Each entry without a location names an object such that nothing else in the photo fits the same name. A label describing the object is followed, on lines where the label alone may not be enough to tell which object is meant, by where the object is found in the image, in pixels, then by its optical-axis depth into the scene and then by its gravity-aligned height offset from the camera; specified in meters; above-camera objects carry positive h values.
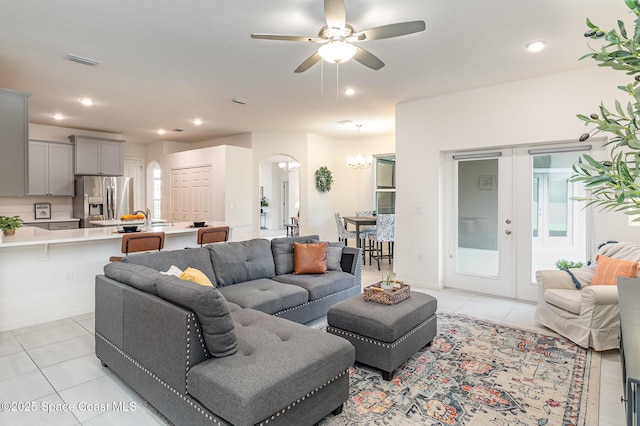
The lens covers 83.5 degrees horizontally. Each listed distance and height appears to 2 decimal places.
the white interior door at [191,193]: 7.88 +0.37
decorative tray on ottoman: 3.01 -0.74
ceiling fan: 2.33 +1.22
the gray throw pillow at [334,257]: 4.42 -0.60
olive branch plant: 1.04 +0.23
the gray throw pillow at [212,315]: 1.93 -0.57
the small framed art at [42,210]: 7.11 +0.00
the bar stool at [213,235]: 4.78 -0.35
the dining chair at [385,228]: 6.63 -0.36
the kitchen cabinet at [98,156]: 7.21 +1.12
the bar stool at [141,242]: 3.91 -0.37
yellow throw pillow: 2.65 -0.51
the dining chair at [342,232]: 7.38 -0.48
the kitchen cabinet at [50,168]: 6.77 +0.82
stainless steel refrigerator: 7.09 +0.24
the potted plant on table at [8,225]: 3.83 -0.16
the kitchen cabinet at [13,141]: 3.90 +0.76
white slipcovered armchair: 3.05 -0.88
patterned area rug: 2.22 -1.28
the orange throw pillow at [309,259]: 4.20 -0.59
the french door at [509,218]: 4.39 -0.13
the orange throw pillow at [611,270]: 3.06 -0.55
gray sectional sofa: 1.77 -0.83
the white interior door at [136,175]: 9.08 +0.90
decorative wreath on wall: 8.00 +0.67
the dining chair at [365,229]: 7.19 -0.43
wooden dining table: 6.90 -0.24
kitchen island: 3.69 -0.68
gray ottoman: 2.66 -0.94
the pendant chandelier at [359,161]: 7.75 +1.04
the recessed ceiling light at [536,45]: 3.37 +1.56
